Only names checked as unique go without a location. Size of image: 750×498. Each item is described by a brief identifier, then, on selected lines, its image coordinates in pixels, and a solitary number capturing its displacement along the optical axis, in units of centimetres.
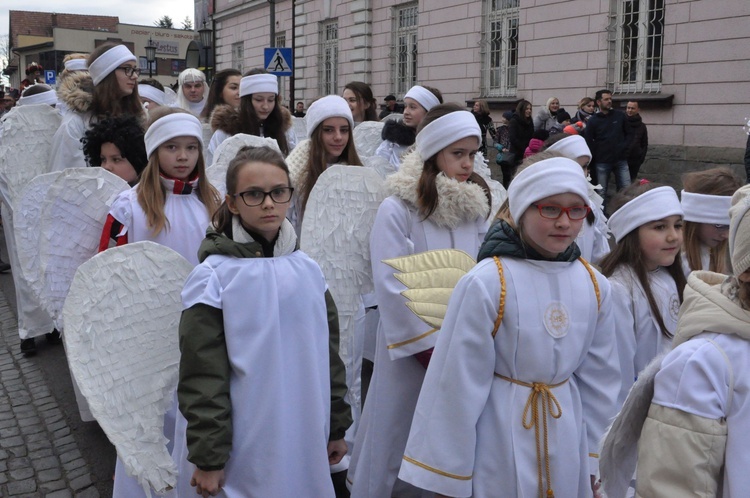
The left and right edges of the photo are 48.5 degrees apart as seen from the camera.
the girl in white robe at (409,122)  581
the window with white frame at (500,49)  1898
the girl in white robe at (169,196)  372
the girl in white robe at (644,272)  329
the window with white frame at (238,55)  3503
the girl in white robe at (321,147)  481
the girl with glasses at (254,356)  266
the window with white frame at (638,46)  1508
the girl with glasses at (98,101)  555
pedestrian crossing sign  1642
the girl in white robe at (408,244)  358
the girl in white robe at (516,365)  254
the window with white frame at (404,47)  2306
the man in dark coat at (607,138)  1319
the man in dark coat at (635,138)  1339
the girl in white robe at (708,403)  182
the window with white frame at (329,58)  2759
